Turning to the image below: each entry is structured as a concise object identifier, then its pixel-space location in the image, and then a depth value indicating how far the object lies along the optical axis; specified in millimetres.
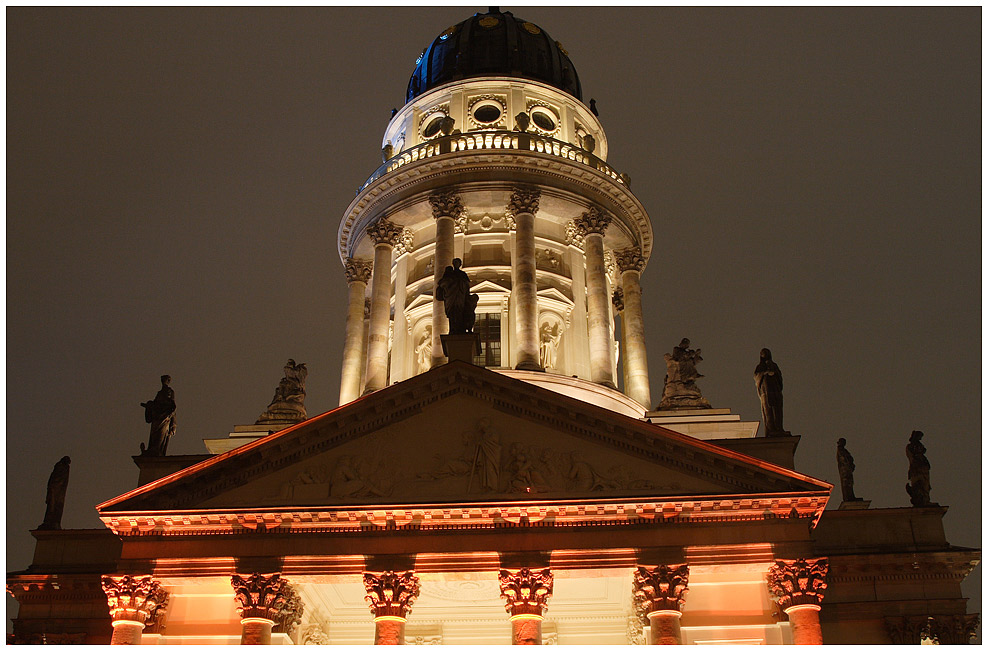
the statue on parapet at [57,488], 30734
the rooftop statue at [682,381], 34438
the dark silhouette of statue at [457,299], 27859
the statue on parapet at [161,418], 28891
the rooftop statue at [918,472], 28891
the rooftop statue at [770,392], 27297
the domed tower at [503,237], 39750
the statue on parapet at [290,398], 36125
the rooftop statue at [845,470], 32219
